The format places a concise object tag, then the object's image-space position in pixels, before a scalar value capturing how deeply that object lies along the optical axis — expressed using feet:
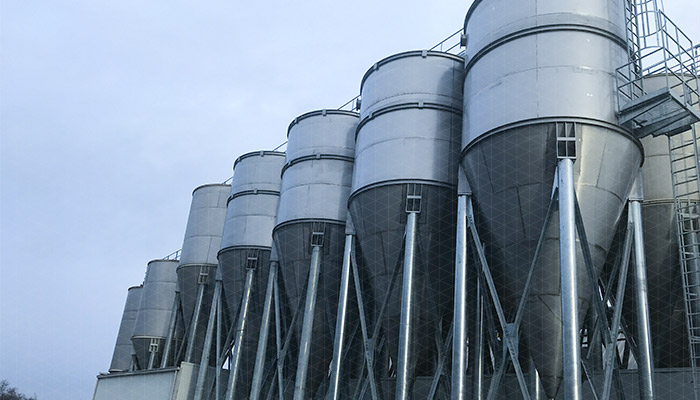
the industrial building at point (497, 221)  45.14
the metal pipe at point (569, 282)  39.06
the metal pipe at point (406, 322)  52.19
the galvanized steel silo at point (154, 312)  111.96
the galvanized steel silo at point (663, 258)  51.47
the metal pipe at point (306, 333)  62.80
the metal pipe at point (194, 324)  88.99
